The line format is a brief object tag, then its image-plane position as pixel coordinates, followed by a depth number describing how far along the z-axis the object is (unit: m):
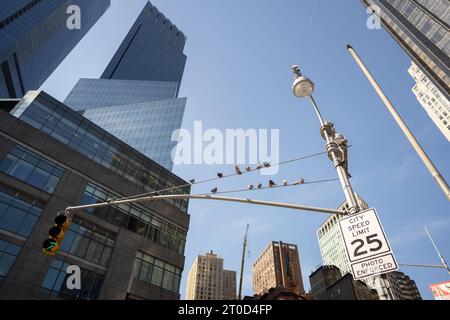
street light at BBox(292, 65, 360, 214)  7.29
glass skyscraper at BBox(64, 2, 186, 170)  92.88
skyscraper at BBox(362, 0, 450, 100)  60.91
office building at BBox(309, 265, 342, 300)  66.94
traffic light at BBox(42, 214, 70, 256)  8.82
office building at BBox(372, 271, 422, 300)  140.62
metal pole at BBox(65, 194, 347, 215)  7.53
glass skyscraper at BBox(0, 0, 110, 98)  95.06
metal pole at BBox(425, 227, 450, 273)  20.21
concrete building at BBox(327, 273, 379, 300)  51.44
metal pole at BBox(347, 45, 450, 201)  7.39
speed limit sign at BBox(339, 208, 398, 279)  5.40
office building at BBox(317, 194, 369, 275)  124.07
